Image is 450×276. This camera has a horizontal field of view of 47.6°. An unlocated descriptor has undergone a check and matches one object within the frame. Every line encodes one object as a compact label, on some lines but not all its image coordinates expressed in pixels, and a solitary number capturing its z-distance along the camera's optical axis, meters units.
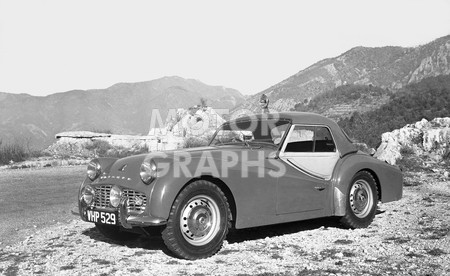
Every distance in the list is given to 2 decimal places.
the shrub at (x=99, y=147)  31.53
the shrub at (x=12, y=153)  25.83
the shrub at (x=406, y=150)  15.39
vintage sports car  5.36
